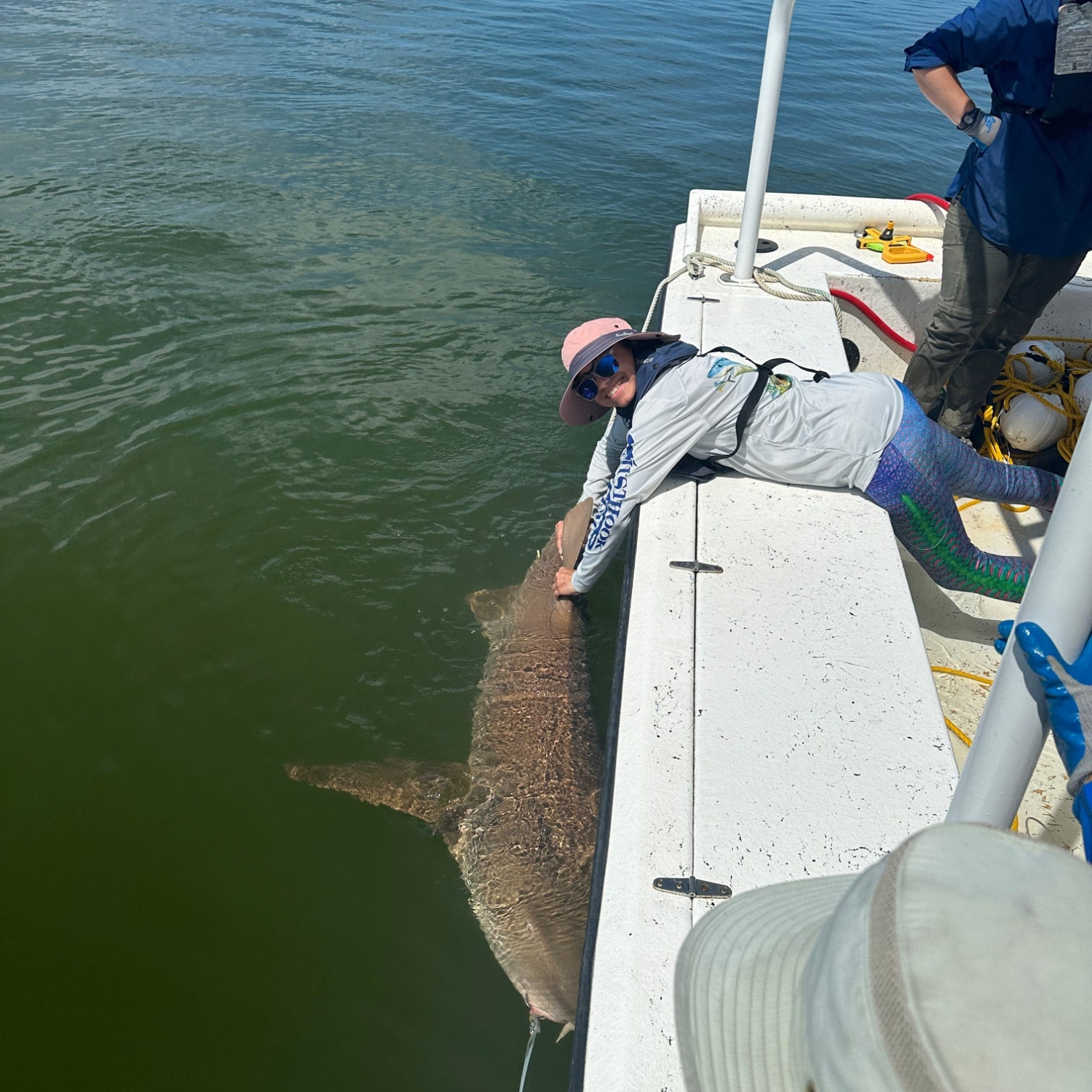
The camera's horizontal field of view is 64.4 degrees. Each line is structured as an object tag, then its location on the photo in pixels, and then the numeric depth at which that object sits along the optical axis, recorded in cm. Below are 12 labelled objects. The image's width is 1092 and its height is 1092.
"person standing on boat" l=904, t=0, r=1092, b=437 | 338
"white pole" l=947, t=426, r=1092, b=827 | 112
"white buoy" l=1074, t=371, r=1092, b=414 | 440
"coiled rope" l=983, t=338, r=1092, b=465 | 451
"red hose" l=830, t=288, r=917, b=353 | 527
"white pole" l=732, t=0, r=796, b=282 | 381
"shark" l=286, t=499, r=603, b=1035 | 329
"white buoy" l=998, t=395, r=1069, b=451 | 446
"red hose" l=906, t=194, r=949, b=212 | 555
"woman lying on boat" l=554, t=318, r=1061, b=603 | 324
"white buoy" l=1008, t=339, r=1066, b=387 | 474
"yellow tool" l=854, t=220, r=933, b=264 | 539
